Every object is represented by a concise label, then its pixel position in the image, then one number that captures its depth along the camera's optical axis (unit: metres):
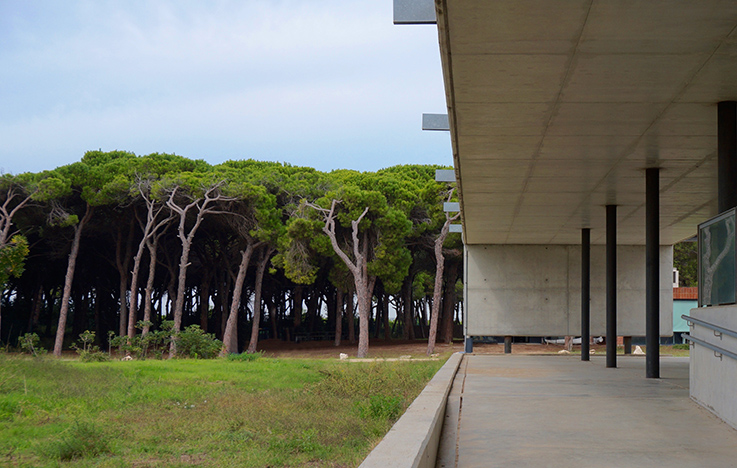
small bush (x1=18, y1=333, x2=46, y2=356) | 22.64
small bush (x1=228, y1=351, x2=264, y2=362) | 23.41
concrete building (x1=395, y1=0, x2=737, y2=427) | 6.00
